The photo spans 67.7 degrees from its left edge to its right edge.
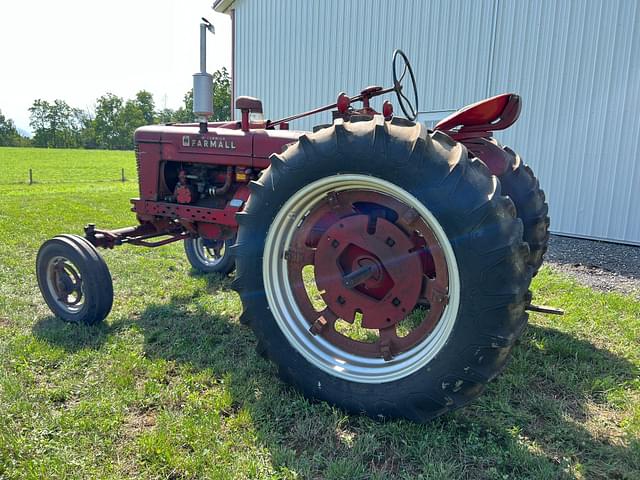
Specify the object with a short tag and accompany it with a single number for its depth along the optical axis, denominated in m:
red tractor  1.84
